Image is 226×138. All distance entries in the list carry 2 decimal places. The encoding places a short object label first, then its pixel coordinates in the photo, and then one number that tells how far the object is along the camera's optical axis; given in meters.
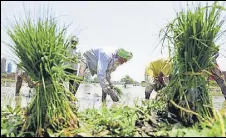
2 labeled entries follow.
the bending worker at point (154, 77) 4.94
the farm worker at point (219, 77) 2.85
